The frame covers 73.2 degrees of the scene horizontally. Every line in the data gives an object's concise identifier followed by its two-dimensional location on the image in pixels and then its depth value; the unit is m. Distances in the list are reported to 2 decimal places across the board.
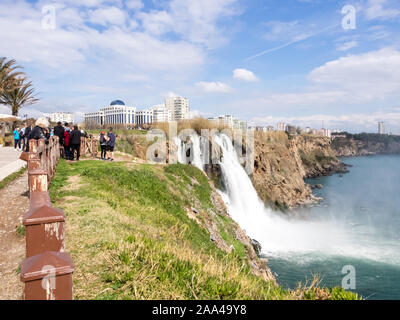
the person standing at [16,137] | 21.08
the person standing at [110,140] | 18.15
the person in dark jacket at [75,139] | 14.88
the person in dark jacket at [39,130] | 10.60
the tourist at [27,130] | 18.84
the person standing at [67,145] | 15.38
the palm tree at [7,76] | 28.00
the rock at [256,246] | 19.83
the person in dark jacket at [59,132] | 15.66
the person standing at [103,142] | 18.27
